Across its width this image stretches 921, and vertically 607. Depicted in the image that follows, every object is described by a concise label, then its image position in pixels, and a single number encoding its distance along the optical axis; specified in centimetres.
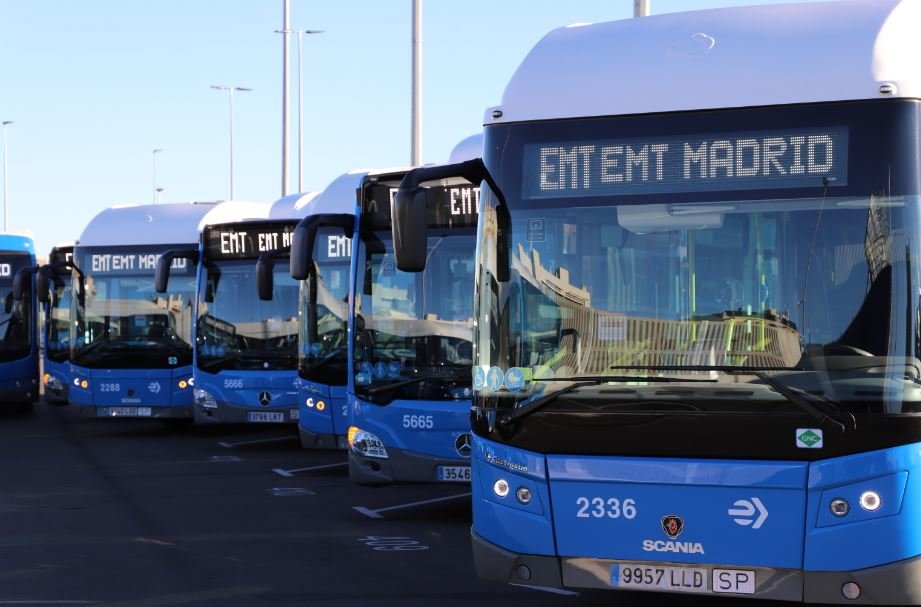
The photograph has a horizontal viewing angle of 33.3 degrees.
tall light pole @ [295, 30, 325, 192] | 3981
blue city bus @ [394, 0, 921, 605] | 702
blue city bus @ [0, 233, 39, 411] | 2819
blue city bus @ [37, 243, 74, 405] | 2889
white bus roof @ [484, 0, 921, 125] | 736
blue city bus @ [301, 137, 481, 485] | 1251
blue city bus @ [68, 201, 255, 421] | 2278
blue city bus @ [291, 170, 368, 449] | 1691
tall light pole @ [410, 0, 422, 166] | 2512
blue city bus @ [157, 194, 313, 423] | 2030
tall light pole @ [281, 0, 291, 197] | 3741
